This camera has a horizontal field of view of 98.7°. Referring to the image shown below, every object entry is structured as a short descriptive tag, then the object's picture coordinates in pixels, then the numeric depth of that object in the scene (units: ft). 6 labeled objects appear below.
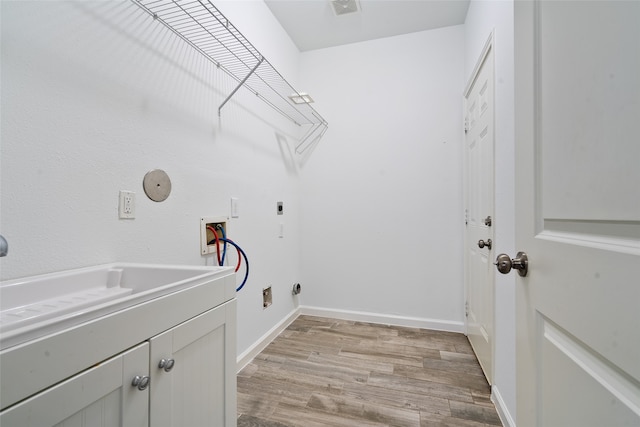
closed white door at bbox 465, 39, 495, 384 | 5.40
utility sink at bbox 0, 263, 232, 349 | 1.77
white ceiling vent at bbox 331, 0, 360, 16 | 6.95
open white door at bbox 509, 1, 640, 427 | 1.32
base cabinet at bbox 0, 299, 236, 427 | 1.69
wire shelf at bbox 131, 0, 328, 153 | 4.09
